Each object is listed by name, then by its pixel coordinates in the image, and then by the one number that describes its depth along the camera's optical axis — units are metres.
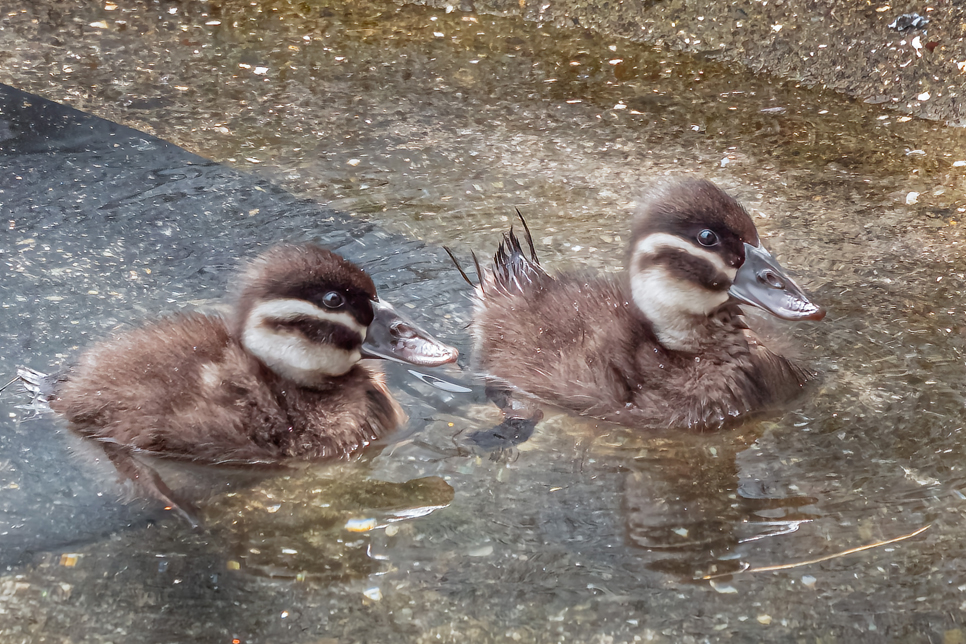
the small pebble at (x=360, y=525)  5.05
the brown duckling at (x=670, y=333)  6.18
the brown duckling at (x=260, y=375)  5.66
